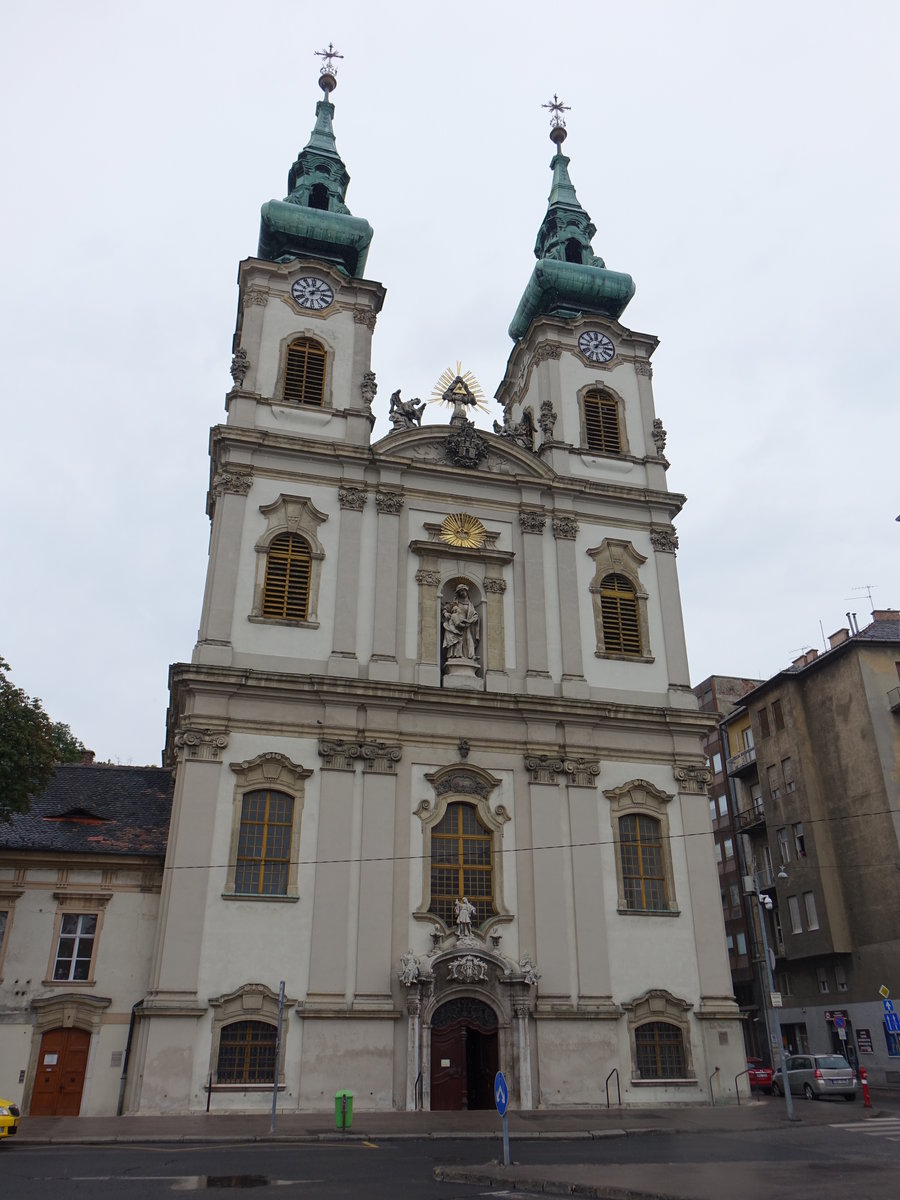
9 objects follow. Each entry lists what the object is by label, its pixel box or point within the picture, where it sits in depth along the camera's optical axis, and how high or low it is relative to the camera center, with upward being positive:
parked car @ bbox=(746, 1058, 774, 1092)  35.59 +0.62
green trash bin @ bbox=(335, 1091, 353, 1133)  19.19 -0.21
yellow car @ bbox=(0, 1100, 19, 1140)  17.45 -0.33
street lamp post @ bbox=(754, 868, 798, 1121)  21.21 +0.52
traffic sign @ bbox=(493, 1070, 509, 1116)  13.62 +0.04
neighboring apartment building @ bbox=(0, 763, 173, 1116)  22.94 +3.20
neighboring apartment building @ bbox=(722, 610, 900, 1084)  37.56 +9.39
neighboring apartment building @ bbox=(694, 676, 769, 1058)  48.94 +9.23
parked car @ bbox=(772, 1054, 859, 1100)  30.33 +0.52
